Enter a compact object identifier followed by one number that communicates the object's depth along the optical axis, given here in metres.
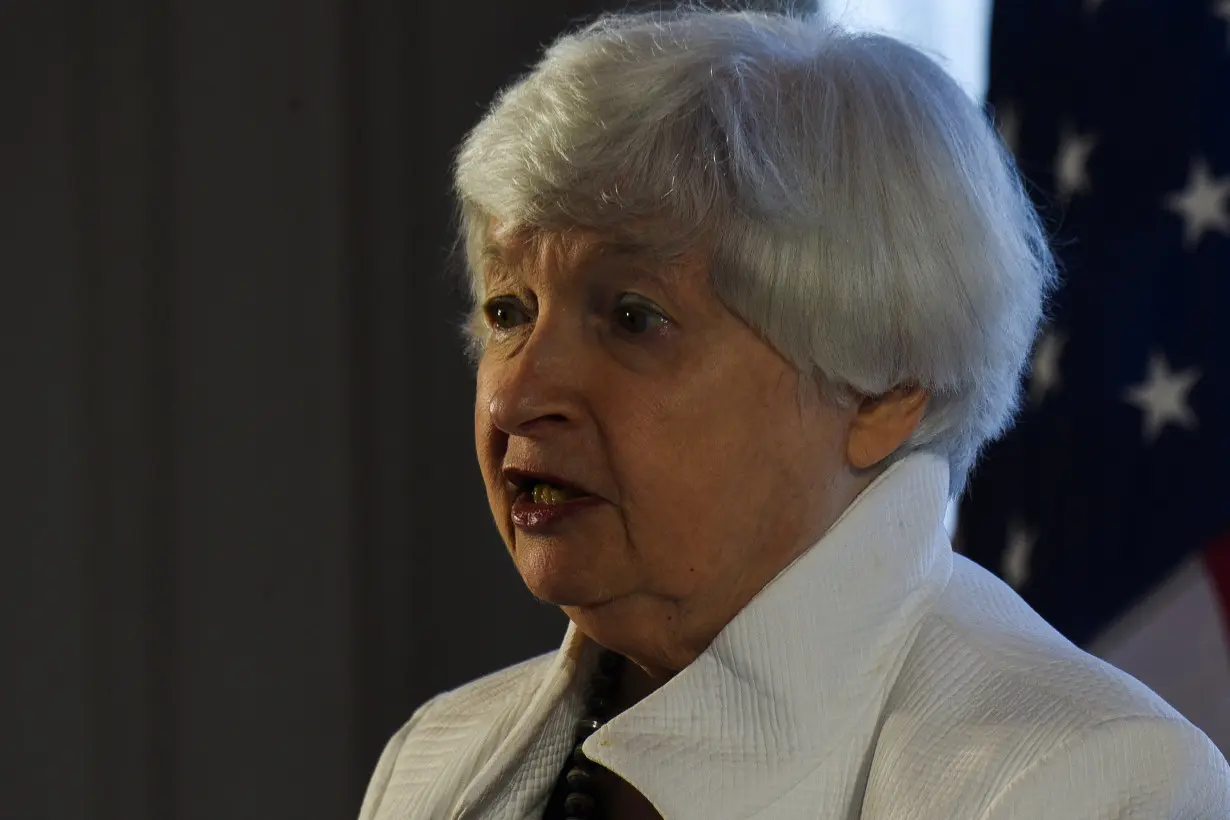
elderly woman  2.64
